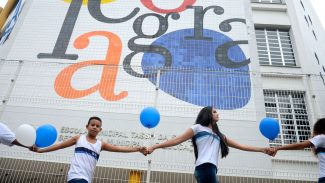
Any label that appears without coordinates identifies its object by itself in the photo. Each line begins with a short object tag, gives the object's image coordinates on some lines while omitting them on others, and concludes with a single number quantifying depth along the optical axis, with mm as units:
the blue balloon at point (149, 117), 5031
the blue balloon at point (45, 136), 4850
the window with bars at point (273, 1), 11944
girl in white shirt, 3223
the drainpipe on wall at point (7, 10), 13445
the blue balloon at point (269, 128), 4699
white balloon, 4168
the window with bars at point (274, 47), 10852
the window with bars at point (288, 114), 7786
